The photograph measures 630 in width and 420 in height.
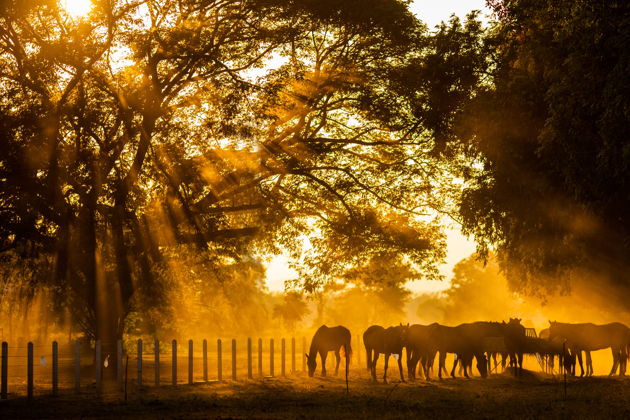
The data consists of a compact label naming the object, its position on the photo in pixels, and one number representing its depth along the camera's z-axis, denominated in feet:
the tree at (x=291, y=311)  292.61
